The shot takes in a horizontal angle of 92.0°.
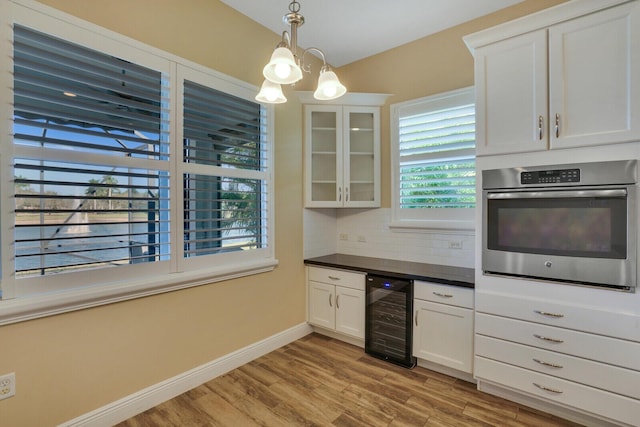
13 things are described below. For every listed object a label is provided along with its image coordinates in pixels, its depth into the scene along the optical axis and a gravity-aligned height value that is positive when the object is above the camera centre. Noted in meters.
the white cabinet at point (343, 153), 3.30 +0.63
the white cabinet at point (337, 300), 2.93 -0.88
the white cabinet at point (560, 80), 1.77 +0.83
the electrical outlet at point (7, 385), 1.57 -0.89
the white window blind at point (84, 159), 1.65 +0.32
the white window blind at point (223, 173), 2.38 +0.33
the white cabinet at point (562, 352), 1.76 -0.88
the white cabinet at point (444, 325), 2.35 -0.90
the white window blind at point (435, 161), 2.84 +0.49
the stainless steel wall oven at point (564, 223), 1.77 -0.07
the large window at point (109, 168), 1.64 +0.29
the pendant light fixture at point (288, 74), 1.41 +0.68
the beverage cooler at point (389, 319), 2.63 -0.95
